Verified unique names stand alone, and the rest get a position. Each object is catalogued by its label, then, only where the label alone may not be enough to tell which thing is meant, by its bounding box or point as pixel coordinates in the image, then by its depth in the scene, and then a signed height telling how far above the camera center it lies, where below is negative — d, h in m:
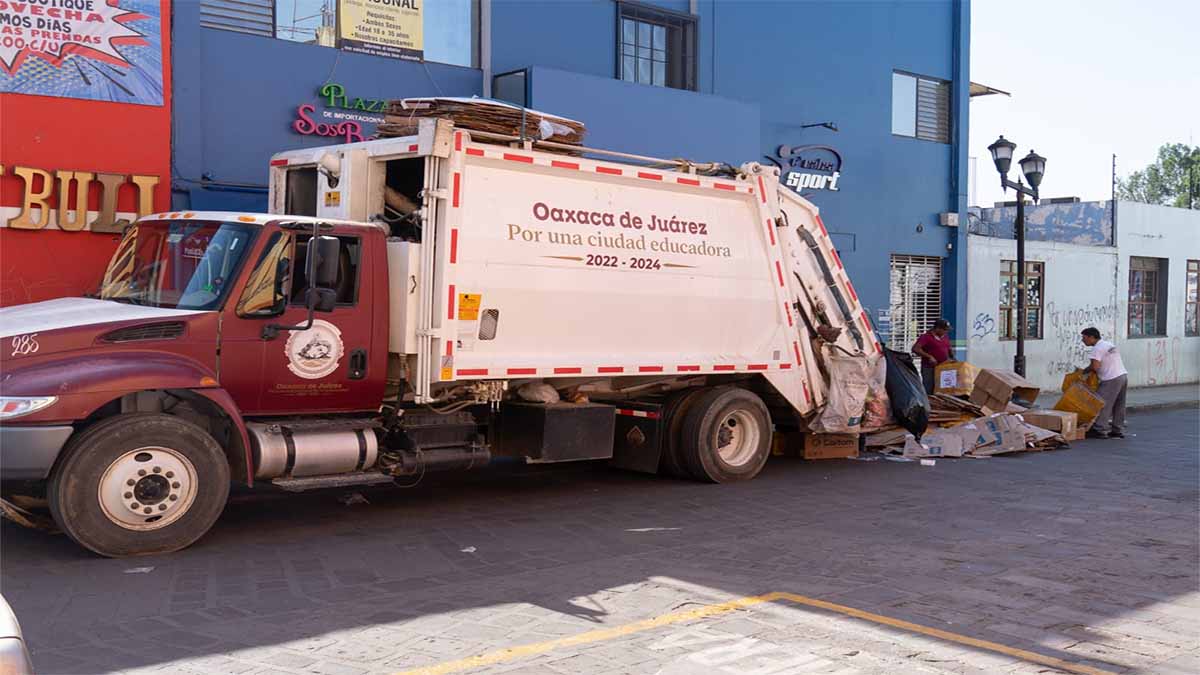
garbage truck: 7.31 -0.12
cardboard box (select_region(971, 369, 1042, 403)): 14.88 -0.76
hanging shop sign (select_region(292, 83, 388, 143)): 12.91 +2.32
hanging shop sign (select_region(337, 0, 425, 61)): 13.31 +3.44
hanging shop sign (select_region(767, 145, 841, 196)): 18.44 +2.59
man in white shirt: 15.73 -0.77
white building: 21.98 +0.87
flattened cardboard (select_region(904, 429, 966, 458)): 13.24 -1.37
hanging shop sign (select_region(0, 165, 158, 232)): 10.81 +1.14
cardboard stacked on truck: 9.28 +1.68
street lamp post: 17.70 +2.26
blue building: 12.46 +3.08
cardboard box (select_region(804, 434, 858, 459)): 12.77 -1.33
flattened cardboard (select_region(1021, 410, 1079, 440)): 14.72 -1.16
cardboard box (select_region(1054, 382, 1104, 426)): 15.62 -1.01
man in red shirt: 15.48 -0.30
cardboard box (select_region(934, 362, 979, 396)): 14.92 -0.66
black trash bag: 12.50 -0.75
